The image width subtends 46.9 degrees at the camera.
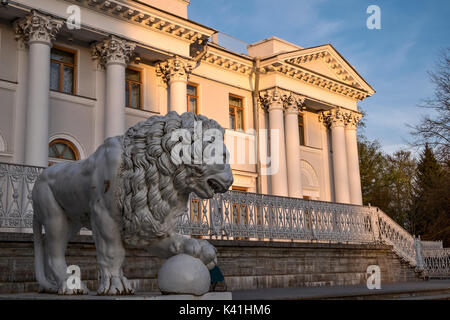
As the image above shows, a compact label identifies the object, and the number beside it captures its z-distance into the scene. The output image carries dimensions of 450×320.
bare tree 22.78
